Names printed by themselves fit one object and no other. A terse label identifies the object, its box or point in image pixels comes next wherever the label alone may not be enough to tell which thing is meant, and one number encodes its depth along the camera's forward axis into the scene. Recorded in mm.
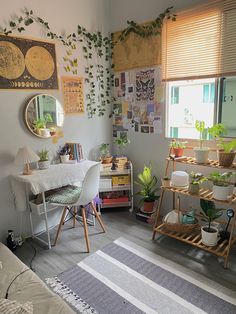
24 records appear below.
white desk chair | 2159
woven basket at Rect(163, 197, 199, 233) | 2301
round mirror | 2416
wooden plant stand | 1983
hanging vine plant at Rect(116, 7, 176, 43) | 2451
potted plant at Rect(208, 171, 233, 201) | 1988
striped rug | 1634
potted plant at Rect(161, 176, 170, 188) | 2371
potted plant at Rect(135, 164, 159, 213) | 2828
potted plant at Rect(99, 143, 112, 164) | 3035
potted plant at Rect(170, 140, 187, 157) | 2395
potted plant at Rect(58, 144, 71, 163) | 2682
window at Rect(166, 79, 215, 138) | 2487
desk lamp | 2205
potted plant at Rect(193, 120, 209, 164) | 2145
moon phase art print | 2180
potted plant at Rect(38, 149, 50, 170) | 2464
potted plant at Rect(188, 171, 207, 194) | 2156
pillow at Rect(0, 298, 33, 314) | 1085
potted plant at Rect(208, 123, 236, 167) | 2004
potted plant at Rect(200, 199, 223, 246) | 2094
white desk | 2172
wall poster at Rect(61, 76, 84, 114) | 2686
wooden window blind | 2121
